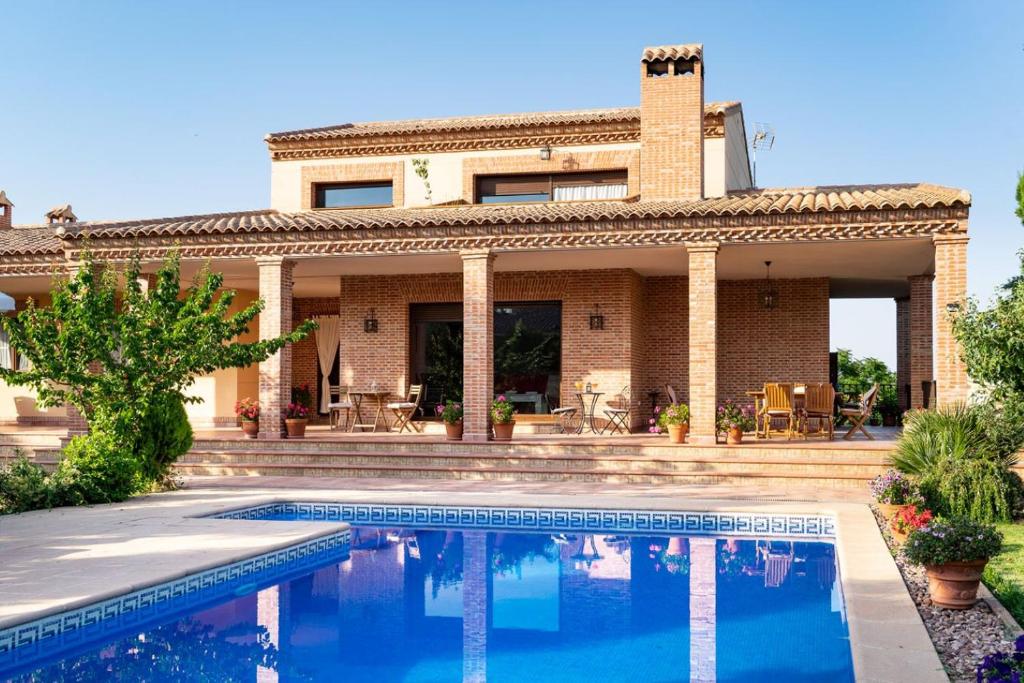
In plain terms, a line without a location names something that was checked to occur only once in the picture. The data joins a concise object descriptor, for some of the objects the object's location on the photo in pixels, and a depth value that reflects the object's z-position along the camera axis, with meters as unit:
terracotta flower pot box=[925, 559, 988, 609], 5.77
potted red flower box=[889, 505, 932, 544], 7.54
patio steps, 12.41
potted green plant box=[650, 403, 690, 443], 13.48
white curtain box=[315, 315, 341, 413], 20.91
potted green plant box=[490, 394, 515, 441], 14.19
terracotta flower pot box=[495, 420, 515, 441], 14.23
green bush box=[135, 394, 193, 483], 11.56
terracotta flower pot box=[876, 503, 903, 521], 8.71
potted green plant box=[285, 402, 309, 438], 14.84
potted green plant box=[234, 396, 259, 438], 15.23
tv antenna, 23.62
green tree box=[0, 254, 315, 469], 11.09
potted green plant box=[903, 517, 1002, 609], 5.70
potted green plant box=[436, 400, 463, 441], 14.30
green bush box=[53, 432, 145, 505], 10.64
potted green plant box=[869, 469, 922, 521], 8.78
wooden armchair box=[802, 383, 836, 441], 14.44
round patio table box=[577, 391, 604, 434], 16.27
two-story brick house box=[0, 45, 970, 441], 13.19
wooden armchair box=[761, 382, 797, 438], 14.07
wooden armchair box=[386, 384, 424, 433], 16.25
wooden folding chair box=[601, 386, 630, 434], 16.30
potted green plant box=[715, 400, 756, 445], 13.34
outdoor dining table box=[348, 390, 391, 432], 16.50
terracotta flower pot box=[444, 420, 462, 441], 14.33
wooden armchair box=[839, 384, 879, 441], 14.66
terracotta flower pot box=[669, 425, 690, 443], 13.47
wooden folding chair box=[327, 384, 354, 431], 16.64
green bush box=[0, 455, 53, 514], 10.01
